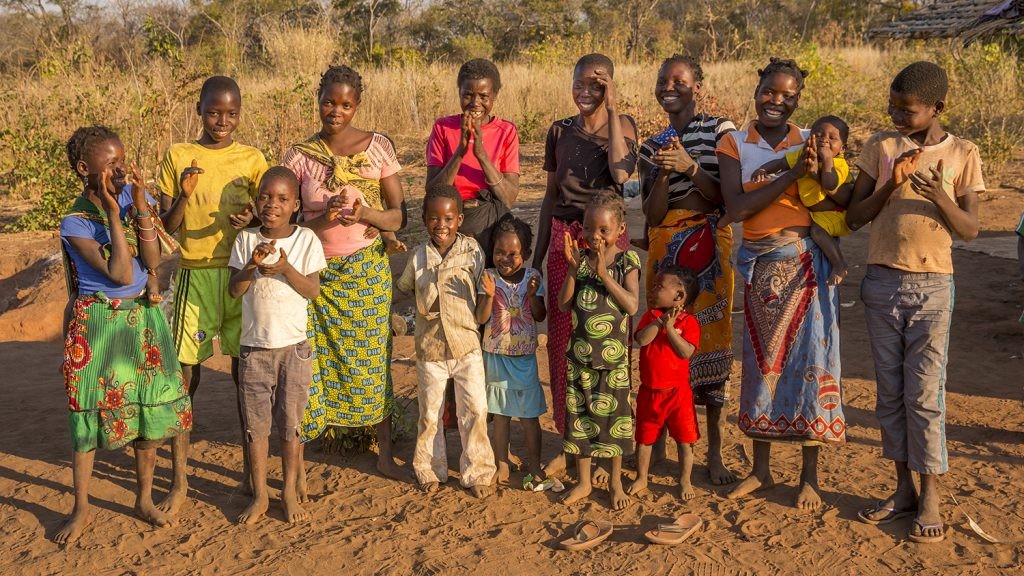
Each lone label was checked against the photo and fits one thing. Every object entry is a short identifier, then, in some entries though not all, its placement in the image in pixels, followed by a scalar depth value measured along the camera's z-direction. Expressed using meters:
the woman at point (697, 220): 3.76
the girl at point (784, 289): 3.52
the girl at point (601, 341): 3.55
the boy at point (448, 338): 3.82
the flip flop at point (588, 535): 3.38
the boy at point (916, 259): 3.23
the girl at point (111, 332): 3.44
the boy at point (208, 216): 3.67
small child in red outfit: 3.66
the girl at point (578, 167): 3.74
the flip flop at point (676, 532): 3.39
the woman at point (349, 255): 3.76
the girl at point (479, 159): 3.83
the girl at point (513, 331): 3.76
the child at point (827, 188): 3.31
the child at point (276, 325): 3.52
